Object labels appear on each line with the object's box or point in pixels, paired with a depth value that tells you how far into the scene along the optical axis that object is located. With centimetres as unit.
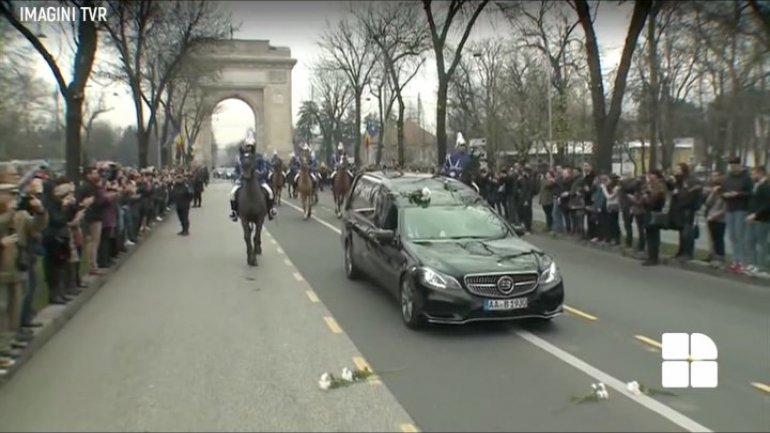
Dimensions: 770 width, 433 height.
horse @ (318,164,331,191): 5709
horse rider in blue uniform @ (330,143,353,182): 3228
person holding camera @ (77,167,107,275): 1445
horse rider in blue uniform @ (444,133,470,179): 3002
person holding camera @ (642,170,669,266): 1634
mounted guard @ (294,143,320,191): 4278
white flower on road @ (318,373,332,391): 739
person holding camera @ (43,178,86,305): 1120
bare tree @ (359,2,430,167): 4019
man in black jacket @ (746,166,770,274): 1381
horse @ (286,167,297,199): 4507
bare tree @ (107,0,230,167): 3166
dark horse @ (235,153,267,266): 1680
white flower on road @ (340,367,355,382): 766
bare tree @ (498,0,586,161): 4147
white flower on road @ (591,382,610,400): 702
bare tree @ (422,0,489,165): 3091
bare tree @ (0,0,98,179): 1997
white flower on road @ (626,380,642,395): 716
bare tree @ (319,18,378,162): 5518
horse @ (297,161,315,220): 2994
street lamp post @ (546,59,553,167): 3670
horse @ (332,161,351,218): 3103
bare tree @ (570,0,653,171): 2209
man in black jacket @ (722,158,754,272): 1445
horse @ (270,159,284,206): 3479
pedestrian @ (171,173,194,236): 2378
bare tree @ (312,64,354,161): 7446
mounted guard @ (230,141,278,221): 1739
